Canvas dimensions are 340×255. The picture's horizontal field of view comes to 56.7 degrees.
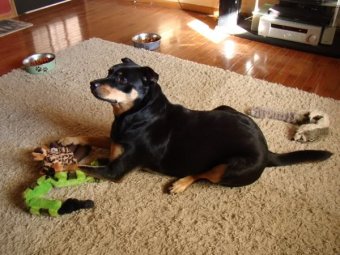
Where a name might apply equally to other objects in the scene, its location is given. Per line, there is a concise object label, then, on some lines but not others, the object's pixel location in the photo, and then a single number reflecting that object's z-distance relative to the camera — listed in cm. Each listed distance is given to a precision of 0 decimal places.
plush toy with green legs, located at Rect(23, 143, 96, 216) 148
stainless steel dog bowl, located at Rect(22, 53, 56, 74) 266
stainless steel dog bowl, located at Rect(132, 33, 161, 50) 308
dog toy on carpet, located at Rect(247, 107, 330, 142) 192
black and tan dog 145
